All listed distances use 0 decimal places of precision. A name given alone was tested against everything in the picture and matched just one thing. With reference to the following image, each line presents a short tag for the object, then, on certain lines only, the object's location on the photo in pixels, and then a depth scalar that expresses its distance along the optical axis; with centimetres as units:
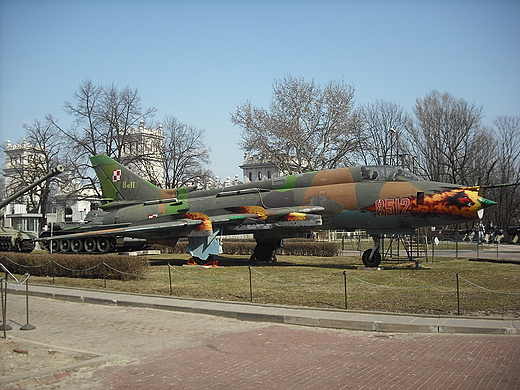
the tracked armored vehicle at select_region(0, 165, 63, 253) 3061
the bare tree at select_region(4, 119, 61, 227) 4397
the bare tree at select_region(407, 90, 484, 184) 5309
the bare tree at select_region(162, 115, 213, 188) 4791
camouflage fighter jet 1777
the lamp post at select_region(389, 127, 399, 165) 5119
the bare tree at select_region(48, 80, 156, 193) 4184
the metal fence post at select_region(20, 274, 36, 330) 1066
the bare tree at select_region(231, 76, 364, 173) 4491
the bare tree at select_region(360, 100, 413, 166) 5459
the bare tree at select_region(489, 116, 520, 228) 5908
